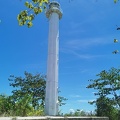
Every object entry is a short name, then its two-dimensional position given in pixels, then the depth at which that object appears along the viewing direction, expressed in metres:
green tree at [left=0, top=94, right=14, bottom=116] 6.92
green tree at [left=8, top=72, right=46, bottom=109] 13.95
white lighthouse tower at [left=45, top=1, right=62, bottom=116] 11.14
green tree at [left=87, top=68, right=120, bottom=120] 11.09
